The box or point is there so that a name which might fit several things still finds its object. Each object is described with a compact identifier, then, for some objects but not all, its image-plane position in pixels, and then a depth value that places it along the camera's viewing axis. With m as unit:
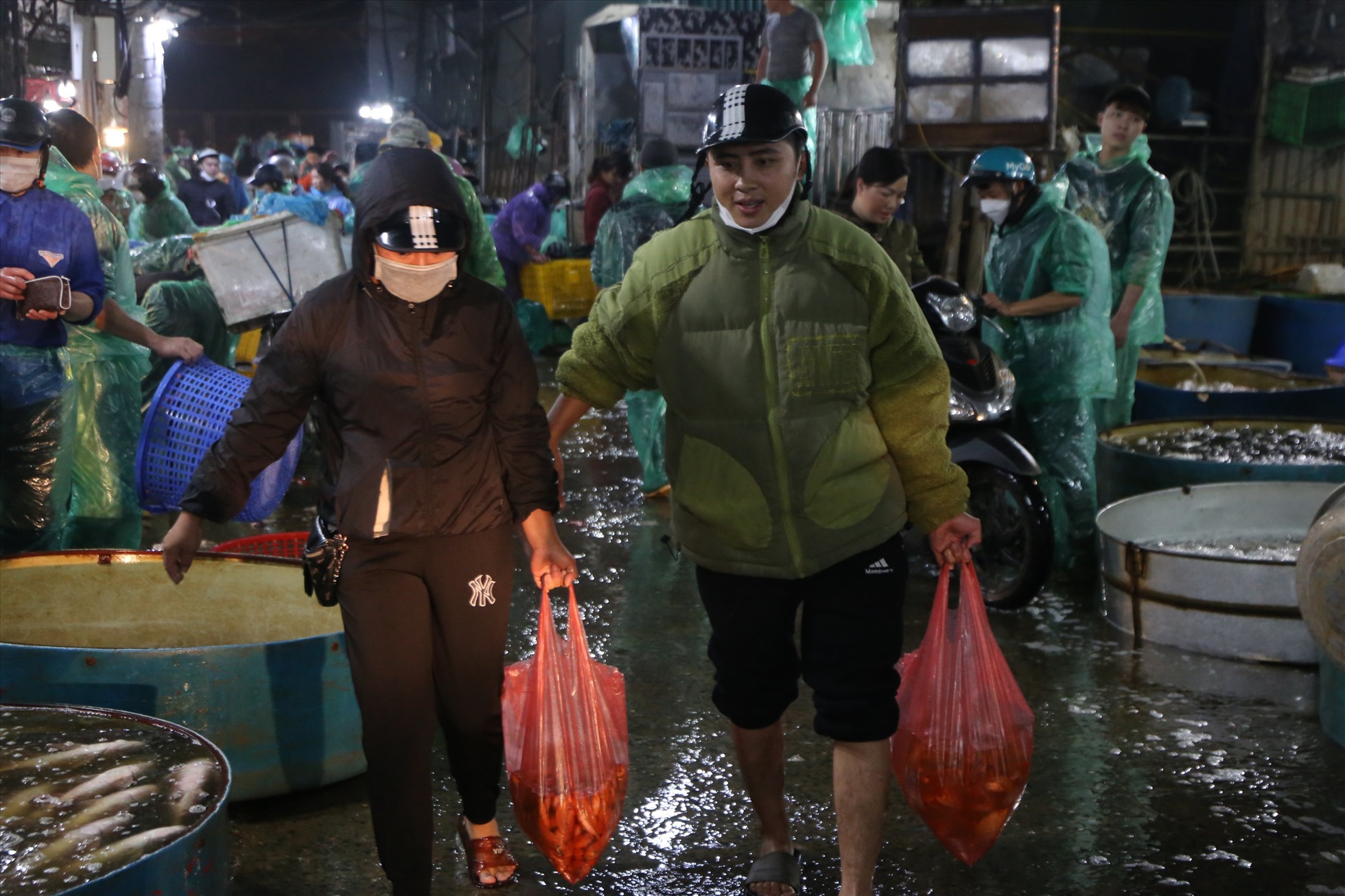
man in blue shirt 4.67
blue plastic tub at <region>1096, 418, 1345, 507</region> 5.54
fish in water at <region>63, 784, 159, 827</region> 2.42
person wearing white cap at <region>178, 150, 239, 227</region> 14.59
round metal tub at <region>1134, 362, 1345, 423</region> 7.39
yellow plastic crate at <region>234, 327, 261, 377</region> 9.41
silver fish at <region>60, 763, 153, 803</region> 2.51
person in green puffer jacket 2.94
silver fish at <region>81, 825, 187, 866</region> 2.27
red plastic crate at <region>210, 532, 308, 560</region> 4.89
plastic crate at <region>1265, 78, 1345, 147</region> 14.45
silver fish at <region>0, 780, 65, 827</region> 2.43
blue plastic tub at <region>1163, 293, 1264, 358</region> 12.05
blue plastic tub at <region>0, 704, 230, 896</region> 2.14
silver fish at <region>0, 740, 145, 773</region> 2.65
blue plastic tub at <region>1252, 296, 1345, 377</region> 11.29
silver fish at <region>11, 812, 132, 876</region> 2.25
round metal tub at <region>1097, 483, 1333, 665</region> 4.80
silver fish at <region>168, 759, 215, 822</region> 2.46
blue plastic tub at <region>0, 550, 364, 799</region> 3.43
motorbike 5.54
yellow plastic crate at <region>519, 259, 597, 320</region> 12.96
